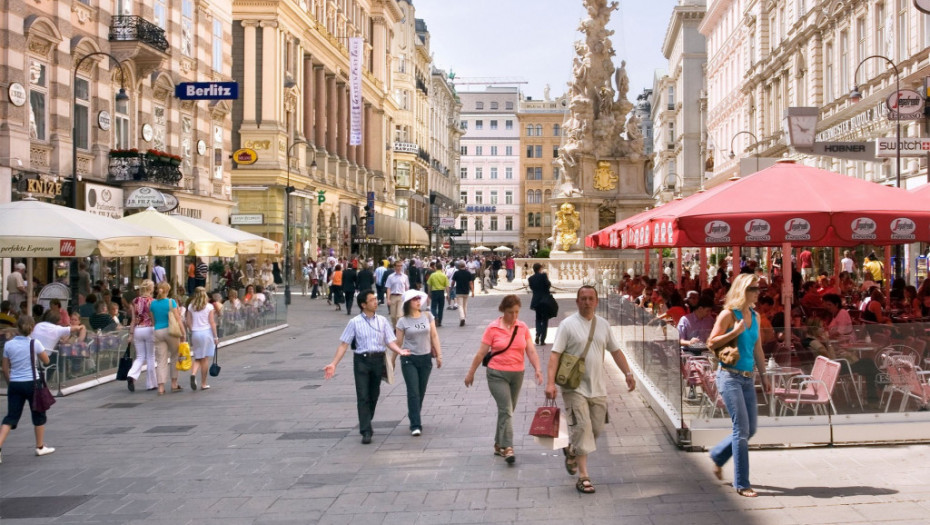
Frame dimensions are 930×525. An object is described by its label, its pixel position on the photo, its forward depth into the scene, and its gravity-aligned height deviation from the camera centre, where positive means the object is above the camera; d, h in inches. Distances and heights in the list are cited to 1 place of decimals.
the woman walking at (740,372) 297.6 -34.4
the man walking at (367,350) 399.2 -37.0
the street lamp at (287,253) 1316.2 +9.8
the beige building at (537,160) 4795.8 +480.1
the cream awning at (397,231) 2561.5 +75.5
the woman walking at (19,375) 372.8 -43.1
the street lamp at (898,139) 673.7 +85.9
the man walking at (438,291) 937.5 -30.5
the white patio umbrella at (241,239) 932.6 +20.0
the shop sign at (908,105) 770.2 +119.1
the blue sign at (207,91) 1137.5 +199.5
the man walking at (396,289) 925.8 -28.1
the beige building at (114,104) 924.6 +178.3
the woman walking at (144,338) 562.6 -44.3
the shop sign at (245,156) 1660.9 +173.3
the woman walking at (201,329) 560.7 -39.1
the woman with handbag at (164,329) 553.3 -38.5
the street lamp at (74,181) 877.8 +67.7
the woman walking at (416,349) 411.8 -37.7
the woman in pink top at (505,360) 356.8 -36.6
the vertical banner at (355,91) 2287.2 +389.0
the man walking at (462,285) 992.9 -26.0
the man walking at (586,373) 311.0 -36.2
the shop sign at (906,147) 662.5 +75.3
